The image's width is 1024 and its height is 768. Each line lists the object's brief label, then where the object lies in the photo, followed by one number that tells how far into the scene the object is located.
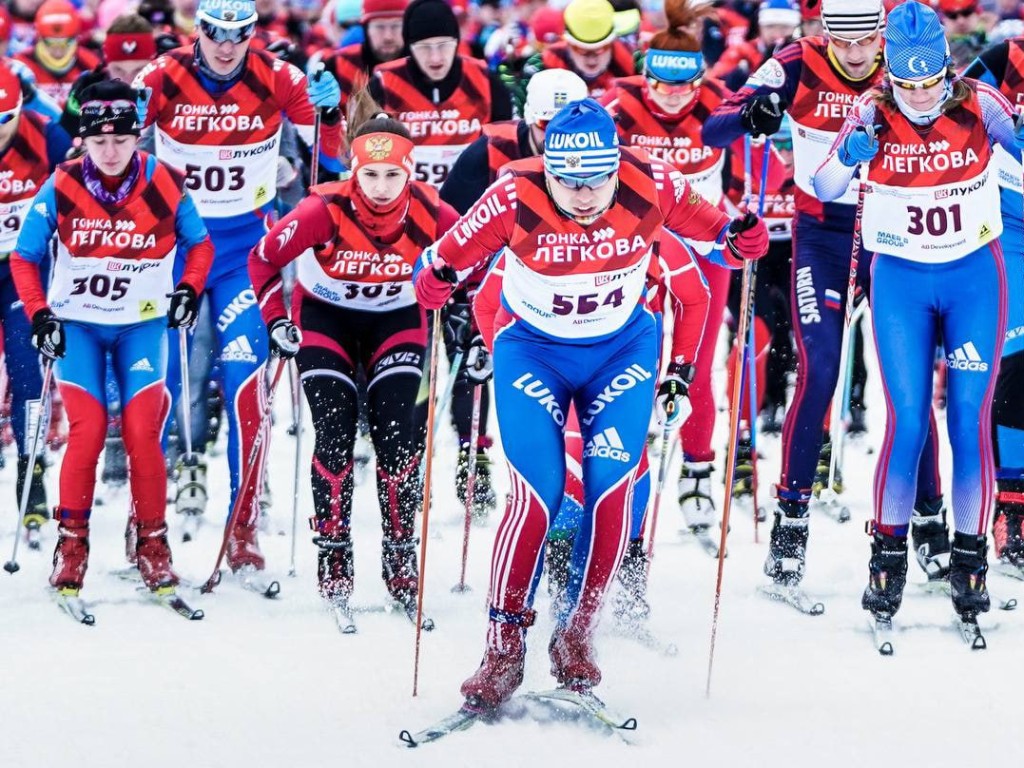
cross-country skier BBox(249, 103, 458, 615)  14.09
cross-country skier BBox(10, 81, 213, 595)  14.40
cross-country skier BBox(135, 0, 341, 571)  15.63
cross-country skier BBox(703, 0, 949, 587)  14.91
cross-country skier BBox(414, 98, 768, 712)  11.87
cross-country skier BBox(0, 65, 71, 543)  16.89
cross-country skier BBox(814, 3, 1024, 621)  13.34
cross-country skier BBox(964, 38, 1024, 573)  15.37
